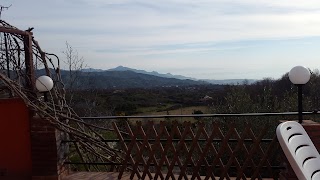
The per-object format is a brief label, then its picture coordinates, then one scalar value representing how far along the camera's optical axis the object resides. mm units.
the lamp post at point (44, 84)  3082
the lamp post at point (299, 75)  2594
